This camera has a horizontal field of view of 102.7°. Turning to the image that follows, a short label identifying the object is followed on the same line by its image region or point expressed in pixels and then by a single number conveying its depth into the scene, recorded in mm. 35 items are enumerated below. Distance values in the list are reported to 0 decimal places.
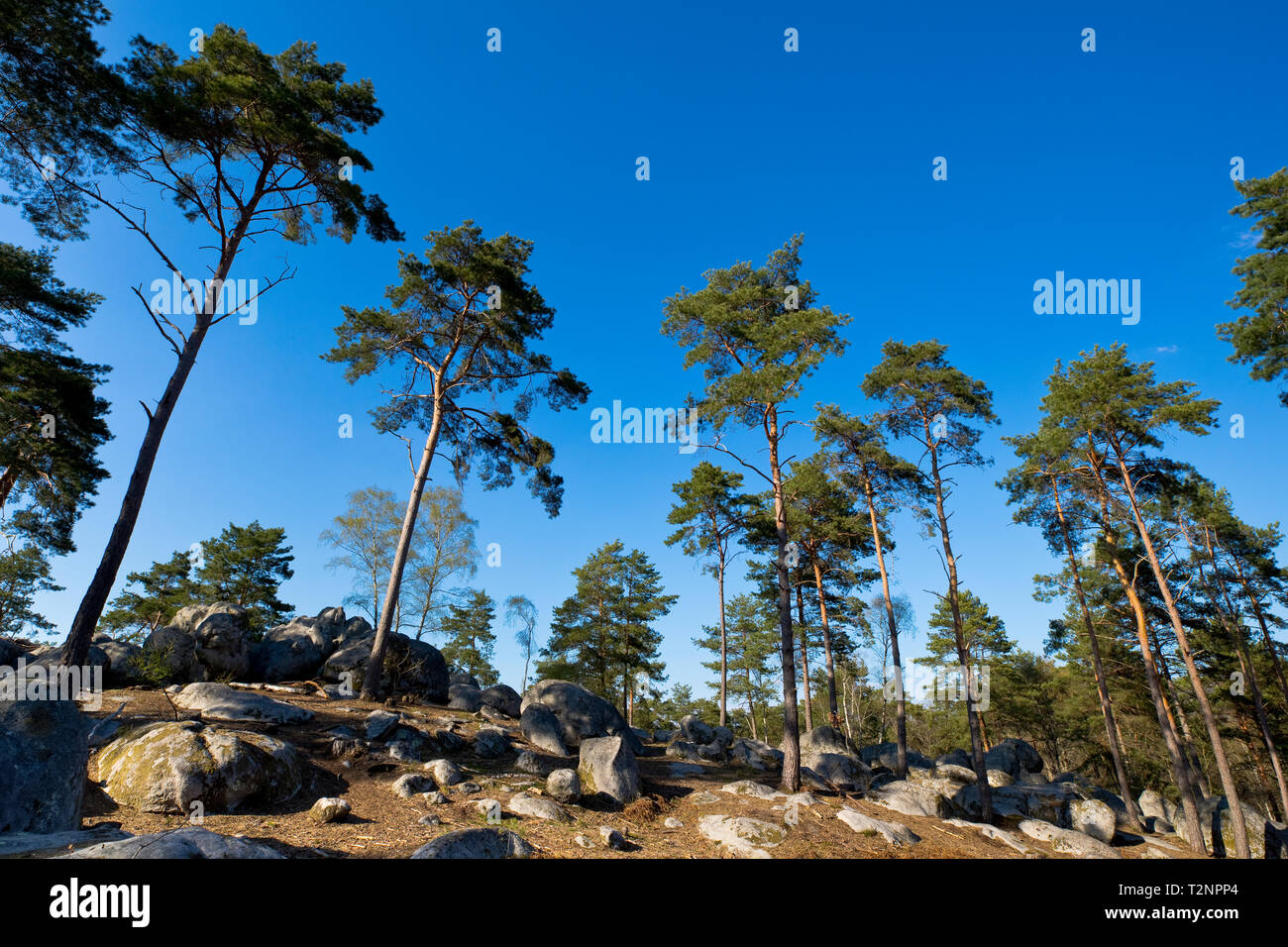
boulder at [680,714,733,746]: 20156
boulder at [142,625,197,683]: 13345
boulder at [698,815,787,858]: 7887
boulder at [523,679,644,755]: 14234
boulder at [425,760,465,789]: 8750
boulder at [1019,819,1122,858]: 12656
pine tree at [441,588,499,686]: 35719
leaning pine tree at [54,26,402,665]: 9844
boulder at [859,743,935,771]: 21784
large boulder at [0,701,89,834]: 4824
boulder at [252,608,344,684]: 16266
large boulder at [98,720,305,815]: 6469
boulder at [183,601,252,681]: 14695
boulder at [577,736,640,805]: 9664
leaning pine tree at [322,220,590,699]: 15641
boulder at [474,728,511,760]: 11047
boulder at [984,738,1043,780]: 25766
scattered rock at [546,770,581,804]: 8938
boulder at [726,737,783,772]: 17438
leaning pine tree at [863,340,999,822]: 17000
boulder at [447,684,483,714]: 15938
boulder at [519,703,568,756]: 12672
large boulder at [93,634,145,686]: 12961
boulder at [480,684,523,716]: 15990
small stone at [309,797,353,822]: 6641
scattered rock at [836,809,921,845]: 9398
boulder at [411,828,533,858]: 4805
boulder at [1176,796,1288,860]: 16531
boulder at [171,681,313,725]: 10008
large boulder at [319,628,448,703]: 15469
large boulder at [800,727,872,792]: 14211
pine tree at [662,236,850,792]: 12820
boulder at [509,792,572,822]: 7926
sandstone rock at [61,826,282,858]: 3137
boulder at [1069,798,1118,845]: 16297
